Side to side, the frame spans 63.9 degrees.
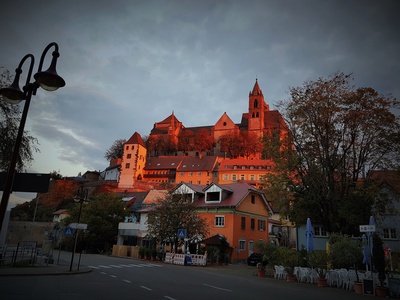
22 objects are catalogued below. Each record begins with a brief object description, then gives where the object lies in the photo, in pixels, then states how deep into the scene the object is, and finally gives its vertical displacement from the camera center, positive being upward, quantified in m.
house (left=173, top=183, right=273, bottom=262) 35.25 +3.47
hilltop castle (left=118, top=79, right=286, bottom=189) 92.69 +26.91
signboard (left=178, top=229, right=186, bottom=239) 26.56 +0.49
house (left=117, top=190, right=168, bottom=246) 43.25 +0.91
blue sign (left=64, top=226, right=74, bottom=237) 19.36 -0.03
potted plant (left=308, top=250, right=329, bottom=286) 18.55 -0.74
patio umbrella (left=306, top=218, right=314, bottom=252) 20.31 +0.69
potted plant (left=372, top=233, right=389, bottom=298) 14.81 -0.44
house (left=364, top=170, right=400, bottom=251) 25.66 +3.04
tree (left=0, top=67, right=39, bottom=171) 16.25 +4.49
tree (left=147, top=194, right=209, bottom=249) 31.14 +1.59
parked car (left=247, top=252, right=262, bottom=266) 31.61 -1.42
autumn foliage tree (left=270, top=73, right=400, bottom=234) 23.92 +7.90
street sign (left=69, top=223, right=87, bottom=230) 18.65 +0.35
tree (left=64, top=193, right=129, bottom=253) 42.06 +1.86
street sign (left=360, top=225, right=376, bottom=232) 15.27 +1.12
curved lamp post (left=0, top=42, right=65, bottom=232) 6.90 +3.17
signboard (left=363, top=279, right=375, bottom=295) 15.28 -1.59
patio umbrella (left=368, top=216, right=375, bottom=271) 15.65 +0.50
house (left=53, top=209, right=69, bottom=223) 66.09 +3.18
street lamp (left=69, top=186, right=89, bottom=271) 19.68 +2.15
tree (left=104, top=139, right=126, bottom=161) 125.69 +31.73
